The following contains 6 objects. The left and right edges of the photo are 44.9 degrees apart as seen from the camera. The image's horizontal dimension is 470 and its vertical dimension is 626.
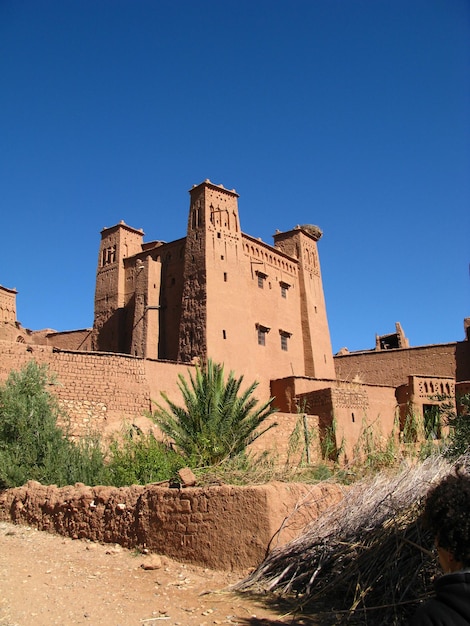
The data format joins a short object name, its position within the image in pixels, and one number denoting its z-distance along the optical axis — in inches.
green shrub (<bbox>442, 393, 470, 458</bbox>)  292.0
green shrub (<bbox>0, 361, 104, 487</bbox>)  368.8
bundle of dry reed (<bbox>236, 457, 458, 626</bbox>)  177.6
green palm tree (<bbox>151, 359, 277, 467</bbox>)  351.6
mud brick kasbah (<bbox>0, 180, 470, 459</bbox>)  605.9
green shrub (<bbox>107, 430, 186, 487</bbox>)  341.7
